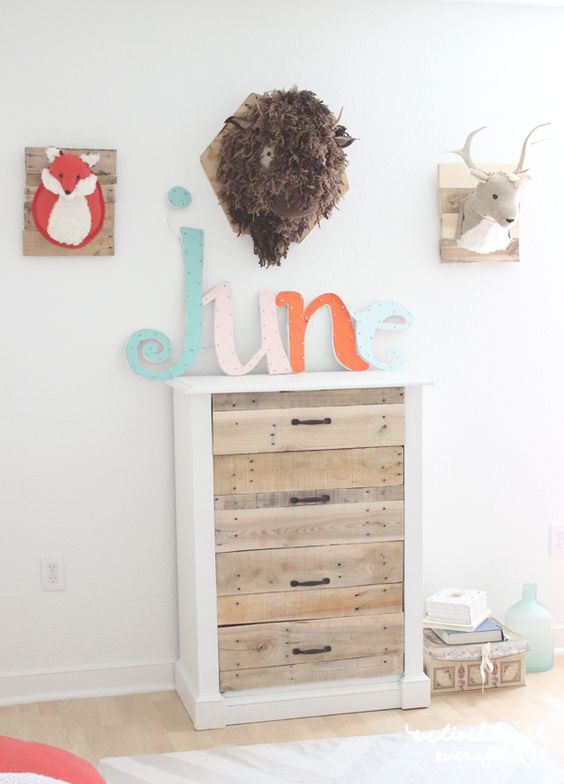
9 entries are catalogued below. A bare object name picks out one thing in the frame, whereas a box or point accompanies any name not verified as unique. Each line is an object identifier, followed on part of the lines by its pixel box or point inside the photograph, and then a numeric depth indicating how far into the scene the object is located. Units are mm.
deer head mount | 3217
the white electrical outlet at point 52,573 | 3195
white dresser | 2920
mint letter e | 3336
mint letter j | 3201
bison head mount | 2996
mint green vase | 3375
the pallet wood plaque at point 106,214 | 3094
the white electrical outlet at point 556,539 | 3588
